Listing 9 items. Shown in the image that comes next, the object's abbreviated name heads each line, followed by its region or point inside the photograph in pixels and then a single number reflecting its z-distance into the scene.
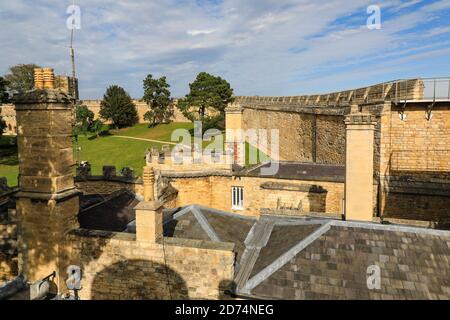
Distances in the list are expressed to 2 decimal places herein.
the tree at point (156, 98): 60.90
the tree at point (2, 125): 38.64
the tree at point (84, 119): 55.94
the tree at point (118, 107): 59.97
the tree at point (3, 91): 42.90
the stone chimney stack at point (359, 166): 8.10
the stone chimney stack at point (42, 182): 6.70
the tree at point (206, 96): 49.28
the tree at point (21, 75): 67.44
